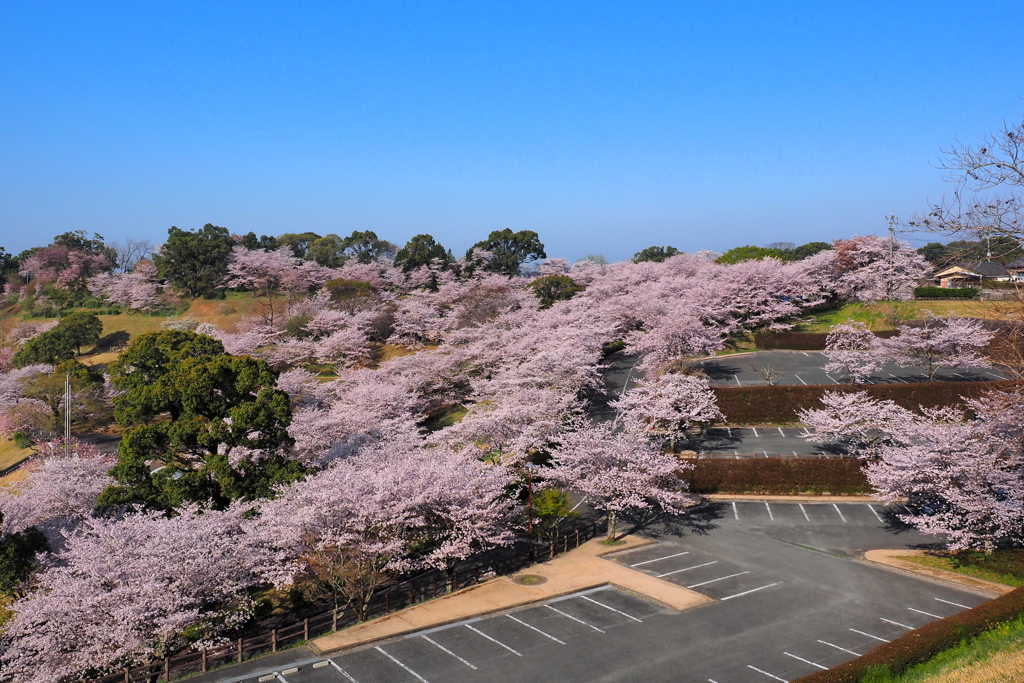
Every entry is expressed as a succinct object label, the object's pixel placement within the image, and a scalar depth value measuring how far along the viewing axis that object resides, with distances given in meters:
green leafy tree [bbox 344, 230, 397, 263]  103.69
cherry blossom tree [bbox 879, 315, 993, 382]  44.31
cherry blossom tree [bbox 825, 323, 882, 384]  45.06
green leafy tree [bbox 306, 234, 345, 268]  99.38
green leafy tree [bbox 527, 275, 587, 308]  73.75
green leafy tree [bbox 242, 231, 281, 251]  101.69
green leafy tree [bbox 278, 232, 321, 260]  109.00
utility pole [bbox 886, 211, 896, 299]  69.38
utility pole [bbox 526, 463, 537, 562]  26.76
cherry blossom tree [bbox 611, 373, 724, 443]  36.12
